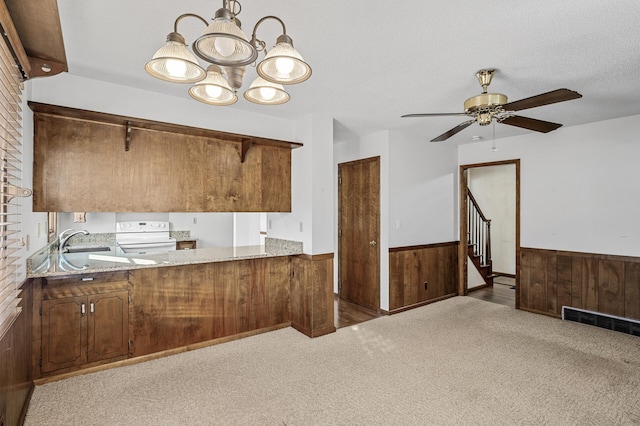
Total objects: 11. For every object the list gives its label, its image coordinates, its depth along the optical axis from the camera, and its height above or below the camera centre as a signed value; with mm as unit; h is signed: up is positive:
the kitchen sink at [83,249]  3828 -405
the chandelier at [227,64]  1261 +678
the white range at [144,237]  4191 -282
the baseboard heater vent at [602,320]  3664 -1247
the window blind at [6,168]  1502 +225
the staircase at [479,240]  5855 -494
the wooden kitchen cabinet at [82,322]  2551 -865
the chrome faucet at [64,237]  3789 -257
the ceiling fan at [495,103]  2254 +801
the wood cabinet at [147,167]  2605 +449
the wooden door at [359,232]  4602 -259
